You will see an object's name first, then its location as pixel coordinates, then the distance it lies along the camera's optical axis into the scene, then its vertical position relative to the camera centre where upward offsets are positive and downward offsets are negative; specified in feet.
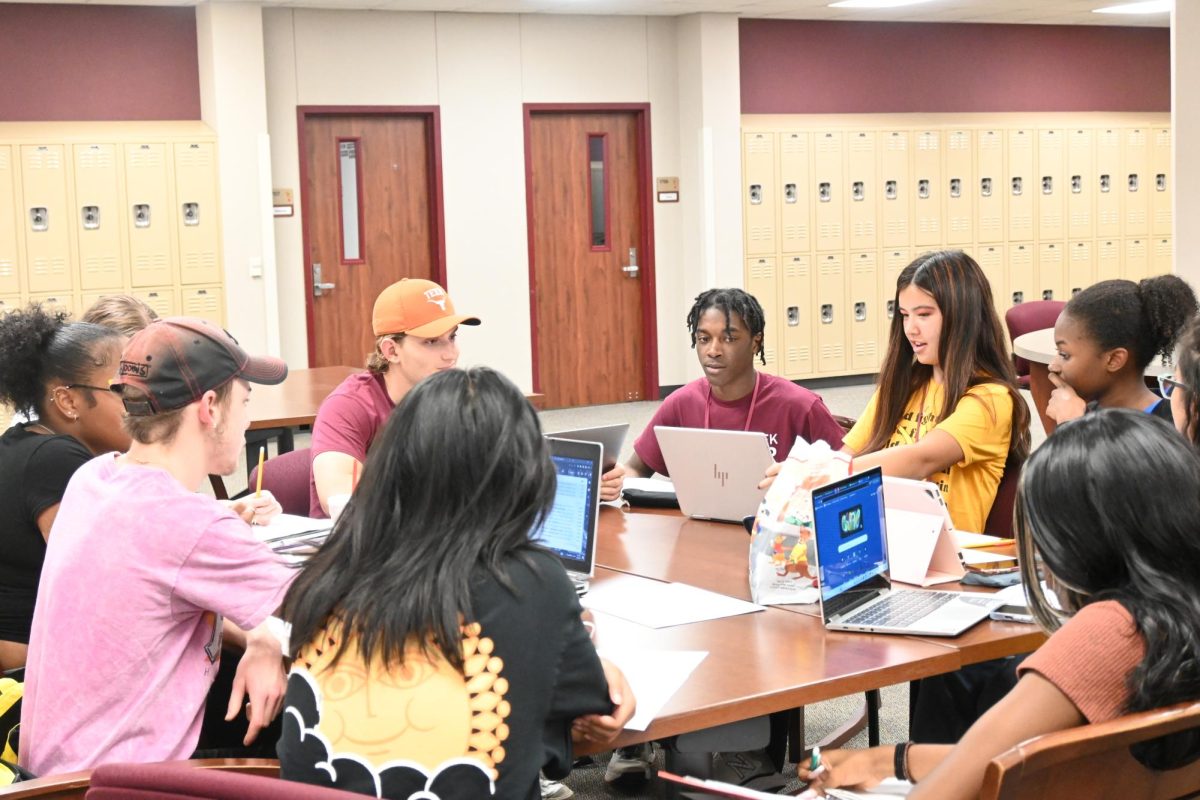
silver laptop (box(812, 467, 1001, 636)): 7.73 -1.82
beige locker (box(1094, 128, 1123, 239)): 38.34 +2.33
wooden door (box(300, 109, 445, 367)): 30.04 +1.70
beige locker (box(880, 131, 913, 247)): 35.35 +2.20
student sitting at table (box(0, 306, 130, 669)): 8.49 -0.85
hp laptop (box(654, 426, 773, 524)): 10.59 -1.52
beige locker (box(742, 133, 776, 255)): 33.27 +2.10
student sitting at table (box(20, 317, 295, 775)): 6.57 -1.46
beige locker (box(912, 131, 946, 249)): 35.79 +2.17
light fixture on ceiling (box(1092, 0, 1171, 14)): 34.81 +6.67
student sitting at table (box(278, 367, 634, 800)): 5.46 -1.35
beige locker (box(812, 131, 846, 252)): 34.40 +2.19
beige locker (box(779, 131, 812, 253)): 33.88 +2.08
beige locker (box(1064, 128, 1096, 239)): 37.93 +2.35
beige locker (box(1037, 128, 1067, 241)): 37.52 +2.30
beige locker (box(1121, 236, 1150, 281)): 38.99 +0.16
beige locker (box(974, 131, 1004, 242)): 36.58 +2.33
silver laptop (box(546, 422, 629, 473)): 10.21 -1.19
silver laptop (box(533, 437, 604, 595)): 8.88 -1.49
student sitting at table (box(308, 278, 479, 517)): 11.38 -0.65
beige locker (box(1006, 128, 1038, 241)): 37.01 +2.27
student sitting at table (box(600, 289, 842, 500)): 12.53 -1.13
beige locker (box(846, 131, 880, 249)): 34.88 +2.21
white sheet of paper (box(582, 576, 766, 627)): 8.20 -2.01
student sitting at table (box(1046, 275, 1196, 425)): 10.99 -0.61
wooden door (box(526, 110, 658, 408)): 32.27 +0.62
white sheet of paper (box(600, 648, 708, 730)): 6.54 -2.03
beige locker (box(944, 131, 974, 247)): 36.19 +2.20
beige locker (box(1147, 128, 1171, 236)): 39.04 +2.26
